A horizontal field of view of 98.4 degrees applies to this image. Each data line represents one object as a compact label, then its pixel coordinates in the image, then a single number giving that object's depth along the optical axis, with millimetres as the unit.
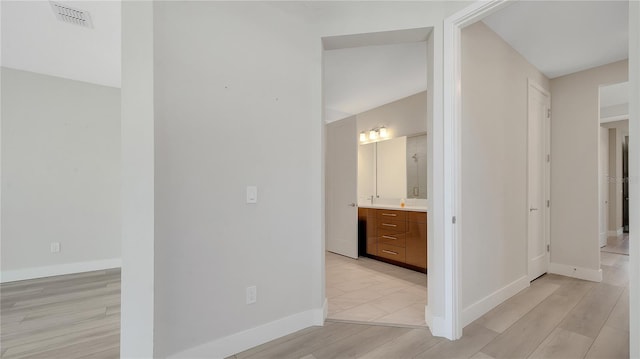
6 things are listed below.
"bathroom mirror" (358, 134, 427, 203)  4150
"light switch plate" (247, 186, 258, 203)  1949
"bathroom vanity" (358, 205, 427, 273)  3562
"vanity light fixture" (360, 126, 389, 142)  4811
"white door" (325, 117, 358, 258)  4344
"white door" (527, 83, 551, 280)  3271
